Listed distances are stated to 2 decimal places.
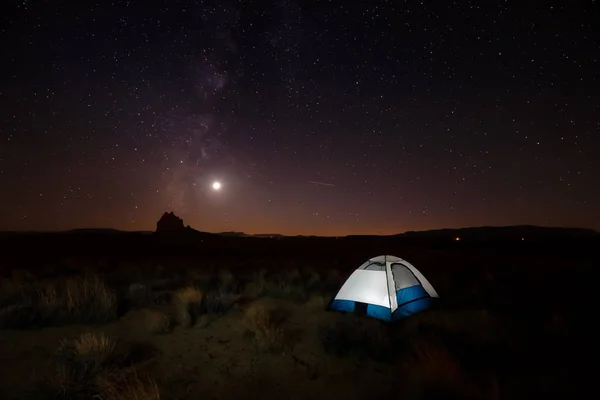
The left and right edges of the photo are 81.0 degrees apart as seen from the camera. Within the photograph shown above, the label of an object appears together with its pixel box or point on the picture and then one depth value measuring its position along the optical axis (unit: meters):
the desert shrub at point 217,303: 9.73
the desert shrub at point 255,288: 12.57
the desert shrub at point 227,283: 13.11
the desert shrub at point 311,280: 13.96
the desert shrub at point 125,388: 4.60
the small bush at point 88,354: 5.66
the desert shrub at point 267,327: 7.00
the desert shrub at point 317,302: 10.57
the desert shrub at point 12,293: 9.88
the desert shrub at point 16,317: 8.05
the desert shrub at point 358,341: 6.63
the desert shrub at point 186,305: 8.67
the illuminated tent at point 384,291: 8.90
